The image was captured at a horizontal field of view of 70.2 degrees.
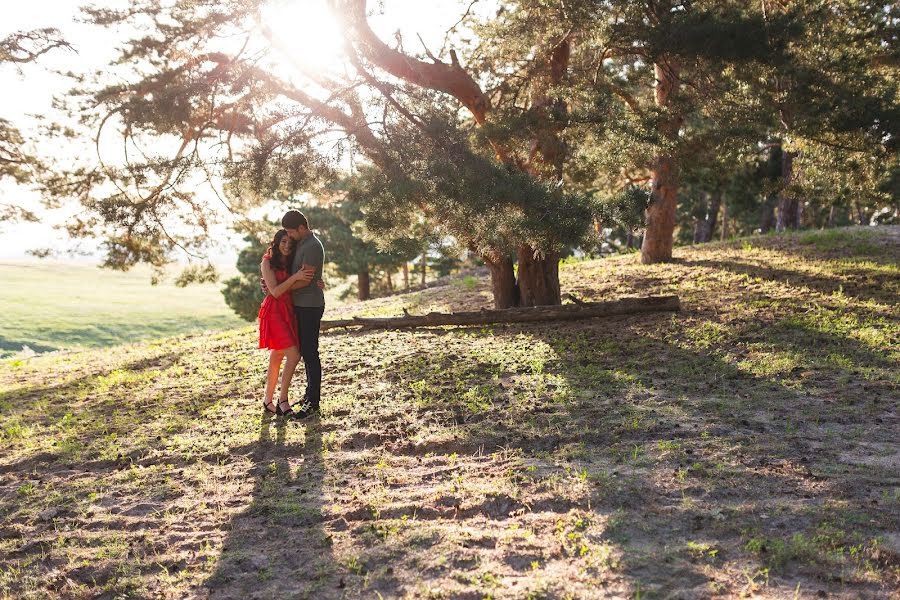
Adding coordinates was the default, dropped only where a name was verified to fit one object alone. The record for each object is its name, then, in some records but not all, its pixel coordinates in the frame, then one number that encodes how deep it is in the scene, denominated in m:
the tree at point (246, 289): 28.53
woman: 6.18
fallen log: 10.22
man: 6.22
